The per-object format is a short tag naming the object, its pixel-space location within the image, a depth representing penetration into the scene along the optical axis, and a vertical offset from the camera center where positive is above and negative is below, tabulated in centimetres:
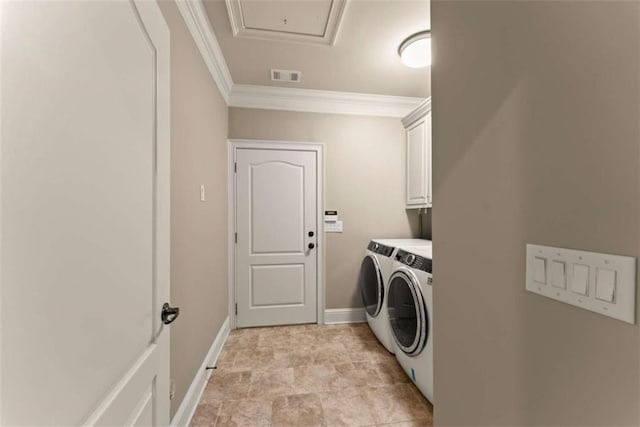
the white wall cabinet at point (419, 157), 256 +58
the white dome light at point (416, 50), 188 +123
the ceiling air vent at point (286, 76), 239 +130
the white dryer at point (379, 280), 225 -64
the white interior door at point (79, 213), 40 +0
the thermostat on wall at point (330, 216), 292 -4
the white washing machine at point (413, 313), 157 -69
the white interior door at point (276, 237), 280 -27
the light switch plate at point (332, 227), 293 -16
